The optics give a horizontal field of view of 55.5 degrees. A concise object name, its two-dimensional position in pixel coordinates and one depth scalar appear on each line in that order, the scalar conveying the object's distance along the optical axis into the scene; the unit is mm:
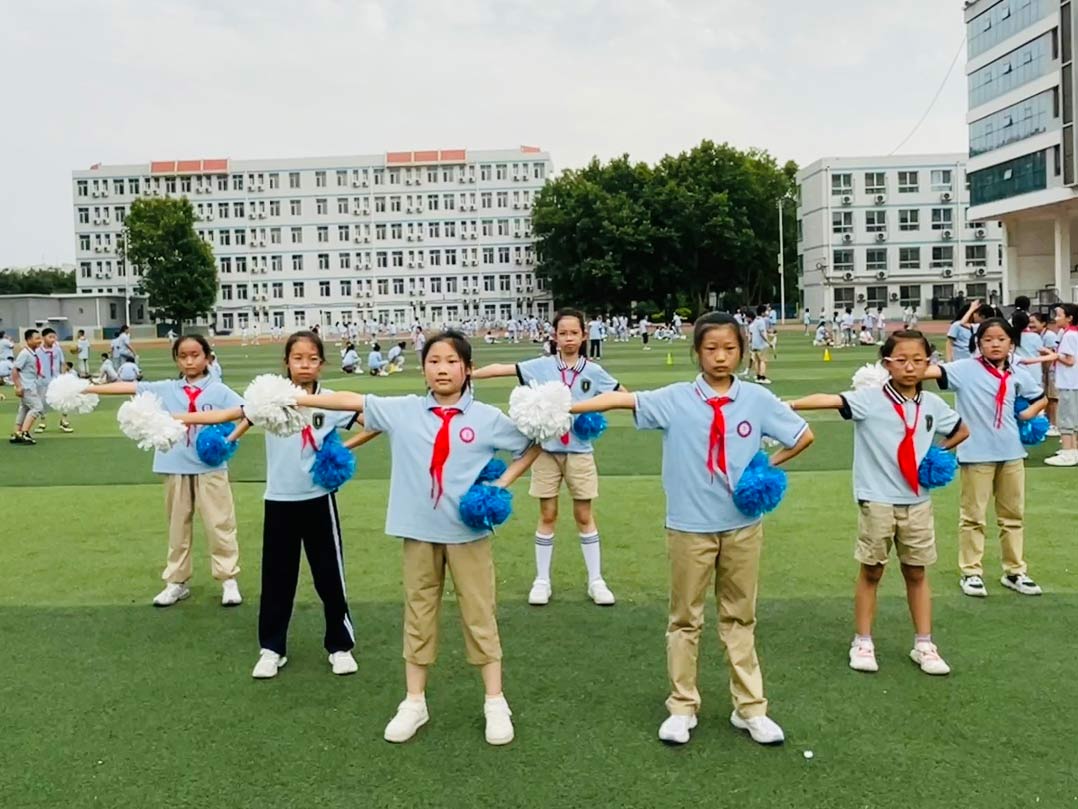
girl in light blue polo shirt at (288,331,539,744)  4422
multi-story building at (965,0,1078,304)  44406
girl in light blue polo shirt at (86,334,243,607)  6434
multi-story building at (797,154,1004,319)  80000
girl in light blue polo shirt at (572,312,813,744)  4387
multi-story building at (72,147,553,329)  98625
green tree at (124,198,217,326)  81562
